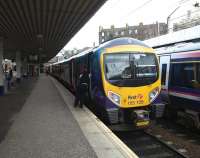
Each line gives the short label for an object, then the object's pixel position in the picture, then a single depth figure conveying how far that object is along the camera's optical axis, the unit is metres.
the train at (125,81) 5.40
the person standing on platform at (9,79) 14.18
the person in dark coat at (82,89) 6.94
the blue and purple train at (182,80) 5.65
